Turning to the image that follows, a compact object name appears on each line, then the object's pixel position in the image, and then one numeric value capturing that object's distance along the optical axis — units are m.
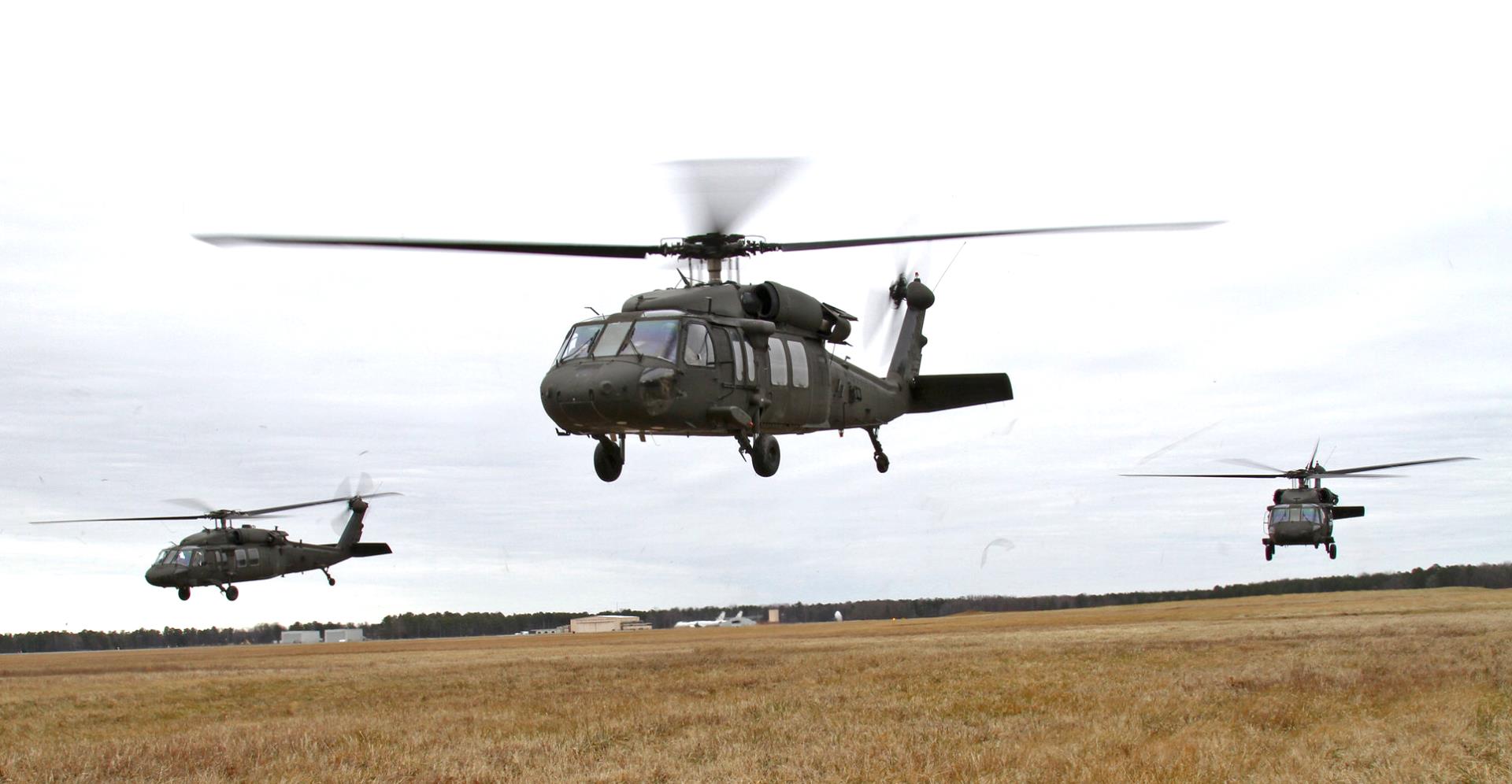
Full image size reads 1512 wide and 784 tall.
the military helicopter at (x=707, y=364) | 16.42
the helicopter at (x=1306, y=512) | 49.66
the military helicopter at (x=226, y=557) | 45.38
